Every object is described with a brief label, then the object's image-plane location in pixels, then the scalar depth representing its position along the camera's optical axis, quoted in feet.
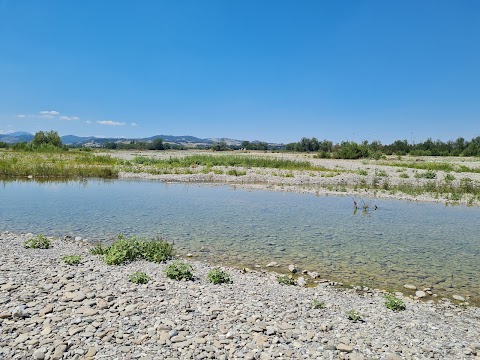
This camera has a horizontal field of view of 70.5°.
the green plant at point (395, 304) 25.43
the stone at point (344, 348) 19.16
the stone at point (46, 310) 21.76
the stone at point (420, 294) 29.58
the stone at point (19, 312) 21.24
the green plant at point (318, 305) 24.98
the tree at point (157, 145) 482.86
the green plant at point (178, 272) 29.53
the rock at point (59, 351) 17.60
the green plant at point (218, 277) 29.30
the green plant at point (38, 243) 37.37
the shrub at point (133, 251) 33.54
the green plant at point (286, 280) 30.81
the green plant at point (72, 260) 31.91
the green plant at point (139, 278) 27.76
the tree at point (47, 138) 297.53
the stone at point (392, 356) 18.47
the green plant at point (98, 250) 36.45
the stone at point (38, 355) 17.52
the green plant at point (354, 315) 23.07
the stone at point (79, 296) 23.96
